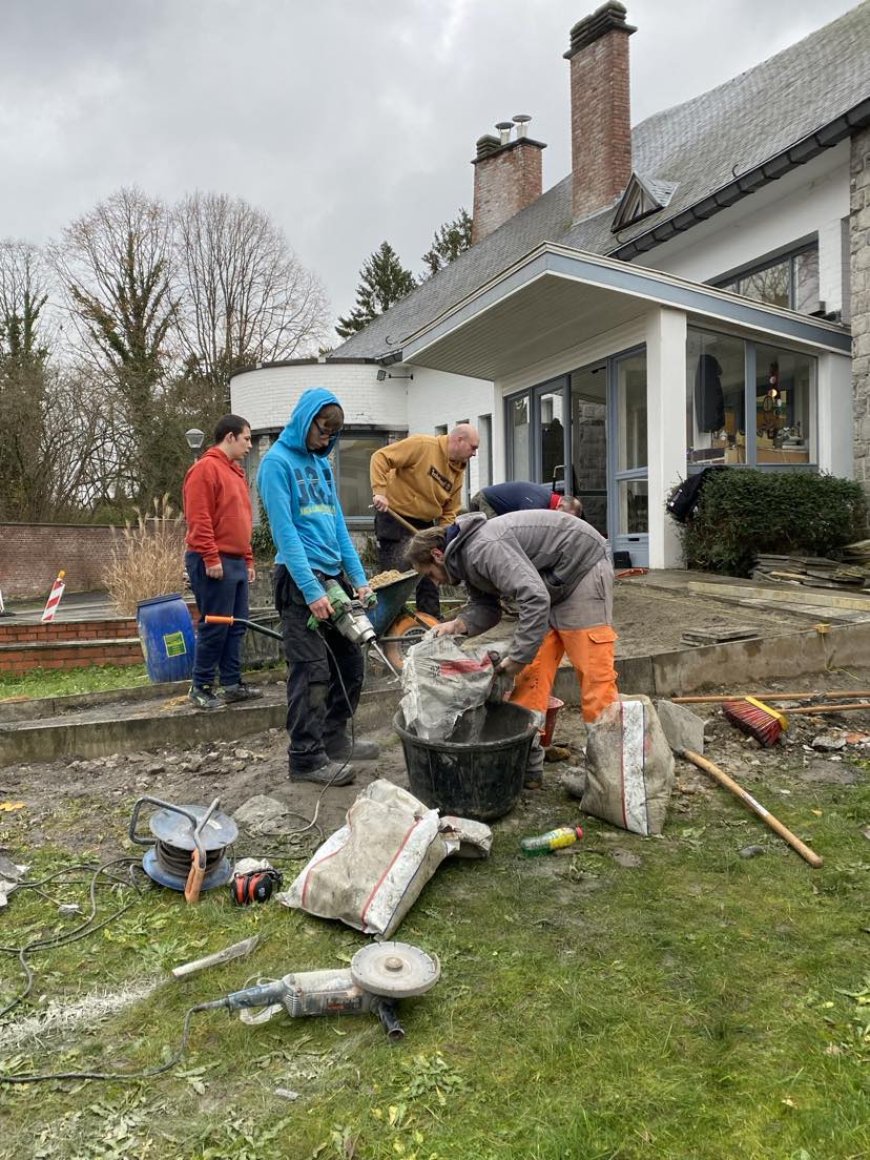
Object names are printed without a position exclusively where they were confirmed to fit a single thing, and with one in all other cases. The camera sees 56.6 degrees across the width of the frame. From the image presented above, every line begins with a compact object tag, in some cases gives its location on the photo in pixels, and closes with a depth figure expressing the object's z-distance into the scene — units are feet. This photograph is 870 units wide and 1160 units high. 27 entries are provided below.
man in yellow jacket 19.54
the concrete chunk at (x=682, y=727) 13.32
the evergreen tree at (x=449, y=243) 140.36
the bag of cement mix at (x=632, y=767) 10.66
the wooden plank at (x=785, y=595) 21.61
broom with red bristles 13.99
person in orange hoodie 16.20
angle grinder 6.84
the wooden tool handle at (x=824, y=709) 14.87
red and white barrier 31.94
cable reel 9.29
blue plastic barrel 19.95
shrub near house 27.43
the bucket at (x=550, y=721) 13.51
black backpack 28.76
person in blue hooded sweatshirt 12.28
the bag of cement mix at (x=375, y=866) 8.30
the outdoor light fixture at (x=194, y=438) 44.19
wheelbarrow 18.30
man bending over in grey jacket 10.93
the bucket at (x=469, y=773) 10.55
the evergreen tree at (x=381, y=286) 141.38
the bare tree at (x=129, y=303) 83.75
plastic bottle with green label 10.09
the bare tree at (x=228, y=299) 91.20
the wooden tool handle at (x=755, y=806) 9.69
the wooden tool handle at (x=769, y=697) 15.72
